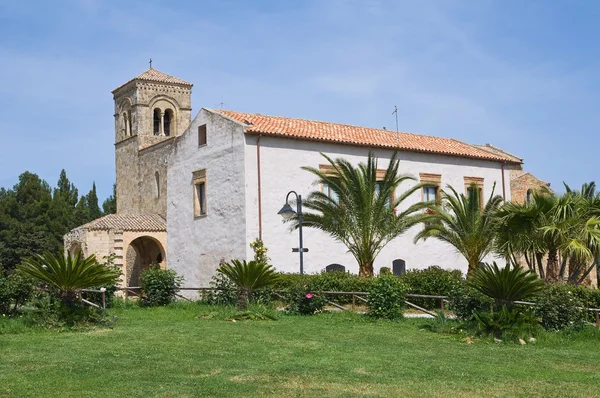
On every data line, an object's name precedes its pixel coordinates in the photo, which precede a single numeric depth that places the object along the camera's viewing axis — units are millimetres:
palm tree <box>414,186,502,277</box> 24094
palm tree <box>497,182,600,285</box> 17906
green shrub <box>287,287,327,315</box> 19078
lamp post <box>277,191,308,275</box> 21344
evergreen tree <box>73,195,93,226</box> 60738
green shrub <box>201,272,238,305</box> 21344
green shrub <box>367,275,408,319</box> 17688
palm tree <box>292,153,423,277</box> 23328
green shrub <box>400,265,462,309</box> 21953
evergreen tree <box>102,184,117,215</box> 70288
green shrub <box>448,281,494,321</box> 15102
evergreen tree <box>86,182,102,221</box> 69544
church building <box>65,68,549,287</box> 27344
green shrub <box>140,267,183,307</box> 22250
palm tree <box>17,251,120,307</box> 15195
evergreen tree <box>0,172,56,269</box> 56406
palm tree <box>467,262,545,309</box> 14227
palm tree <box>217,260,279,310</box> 19344
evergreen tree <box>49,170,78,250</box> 58812
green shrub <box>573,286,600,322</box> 15672
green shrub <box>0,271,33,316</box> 16094
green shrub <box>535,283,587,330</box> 14258
